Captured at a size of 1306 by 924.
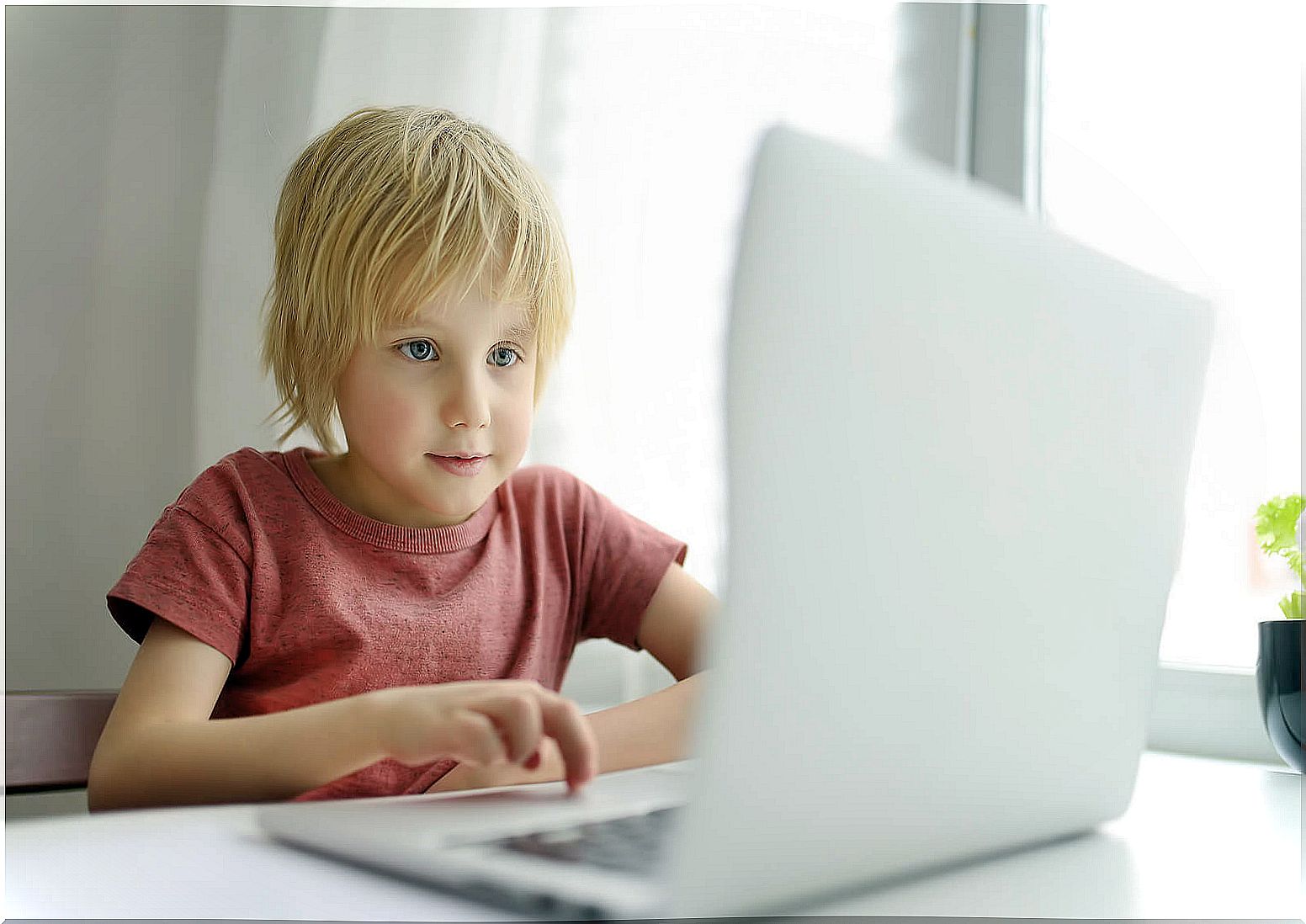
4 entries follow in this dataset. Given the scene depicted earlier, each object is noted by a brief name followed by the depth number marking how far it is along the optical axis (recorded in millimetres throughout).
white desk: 374
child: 730
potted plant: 824
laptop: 301
